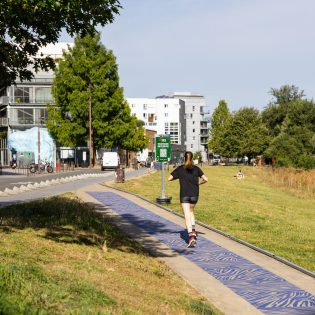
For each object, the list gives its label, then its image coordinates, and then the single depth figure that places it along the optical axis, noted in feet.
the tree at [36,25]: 28.99
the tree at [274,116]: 344.30
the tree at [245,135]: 299.38
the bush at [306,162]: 199.63
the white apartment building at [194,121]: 530.68
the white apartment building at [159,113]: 484.33
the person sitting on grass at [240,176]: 163.84
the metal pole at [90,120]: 208.74
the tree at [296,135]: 244.83
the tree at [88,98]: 209.97
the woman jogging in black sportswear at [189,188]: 37.65
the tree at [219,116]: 415.62
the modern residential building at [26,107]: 256.32
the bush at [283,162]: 213.17
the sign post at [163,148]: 71.20
